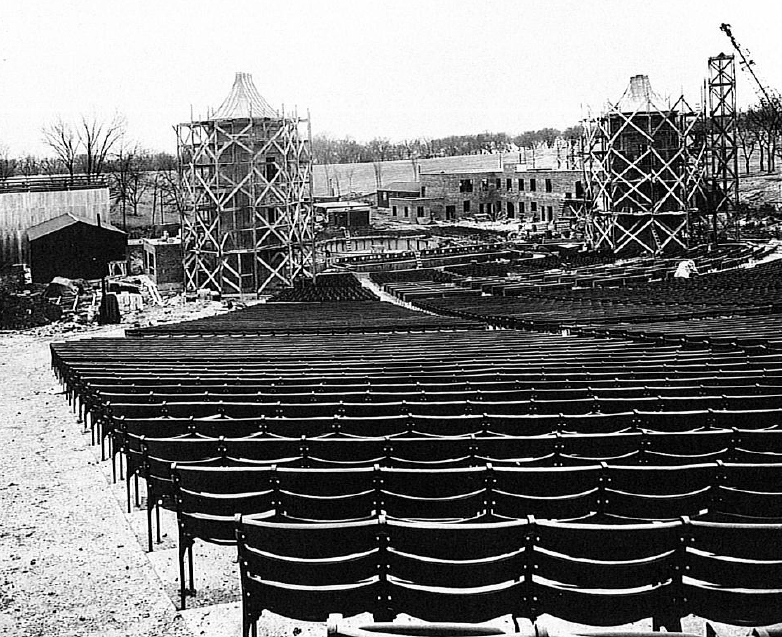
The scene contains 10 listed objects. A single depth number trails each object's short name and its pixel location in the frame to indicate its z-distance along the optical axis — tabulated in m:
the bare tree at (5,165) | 86.97
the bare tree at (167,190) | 86.43
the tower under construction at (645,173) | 58.28
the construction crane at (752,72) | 70.81
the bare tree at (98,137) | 88.50
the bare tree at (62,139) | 88.44
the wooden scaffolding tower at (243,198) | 48.53
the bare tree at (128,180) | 84.61
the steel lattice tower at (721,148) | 57.53
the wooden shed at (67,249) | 43.00
